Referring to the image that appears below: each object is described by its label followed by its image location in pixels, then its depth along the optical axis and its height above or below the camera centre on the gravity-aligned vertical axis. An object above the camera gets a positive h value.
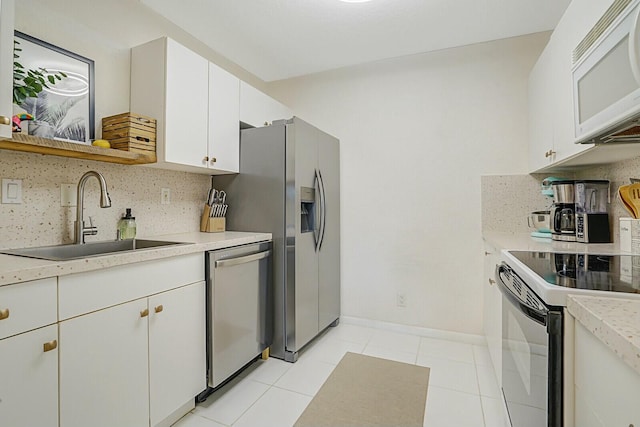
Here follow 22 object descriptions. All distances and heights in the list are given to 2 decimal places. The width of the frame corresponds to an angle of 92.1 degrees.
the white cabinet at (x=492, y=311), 1.77 -0.61
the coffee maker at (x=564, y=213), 1.93 +0.03
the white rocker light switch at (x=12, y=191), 1.42 +0.12
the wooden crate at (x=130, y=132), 1.71 +0.48
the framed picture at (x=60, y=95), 1.49 +0.65
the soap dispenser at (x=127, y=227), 1.87 -0.06
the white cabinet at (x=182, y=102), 1.84 +0.73
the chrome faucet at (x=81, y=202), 1.58 +0.07
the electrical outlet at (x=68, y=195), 1.63 +0.12
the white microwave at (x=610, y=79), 0.98 +0.51
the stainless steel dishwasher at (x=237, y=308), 1.76 -0.58
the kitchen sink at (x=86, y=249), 1.45 -0.17
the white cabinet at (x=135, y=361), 1.16 -0.64
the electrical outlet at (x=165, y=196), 2.19 +0.15
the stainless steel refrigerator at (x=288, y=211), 2.25 +0.04
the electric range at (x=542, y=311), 0.84 -0.29
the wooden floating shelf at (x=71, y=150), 1.30 +0.32
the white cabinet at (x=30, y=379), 0.98 -0.54
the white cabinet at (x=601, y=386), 0.57 -0.36
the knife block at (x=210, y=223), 2.34 -0.05
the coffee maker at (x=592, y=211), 1.83 +0.04
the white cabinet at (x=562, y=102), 1.45 +0.68
